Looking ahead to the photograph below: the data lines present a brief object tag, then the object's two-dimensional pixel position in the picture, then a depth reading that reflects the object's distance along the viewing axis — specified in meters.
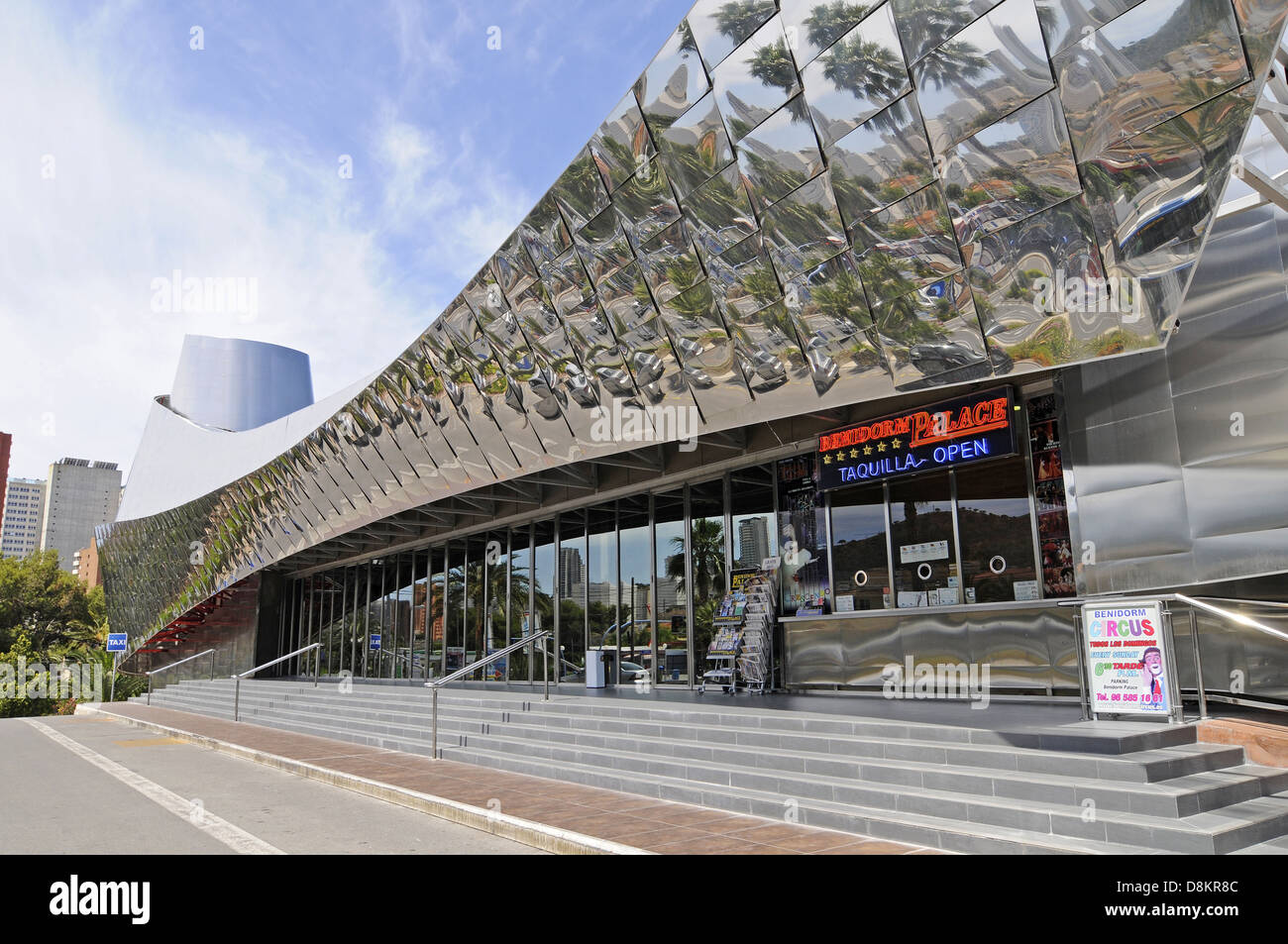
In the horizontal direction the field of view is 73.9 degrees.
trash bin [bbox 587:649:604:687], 16.41
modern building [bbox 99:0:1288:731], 7.66
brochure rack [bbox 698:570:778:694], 12.69
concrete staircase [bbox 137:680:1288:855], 5.64
